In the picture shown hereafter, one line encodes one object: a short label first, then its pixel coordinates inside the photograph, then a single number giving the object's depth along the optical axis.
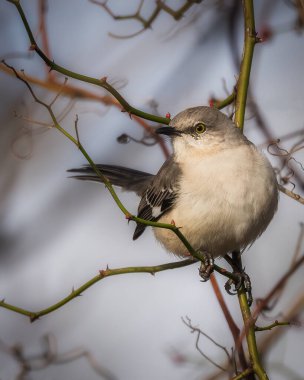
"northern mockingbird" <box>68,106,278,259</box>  7.03
